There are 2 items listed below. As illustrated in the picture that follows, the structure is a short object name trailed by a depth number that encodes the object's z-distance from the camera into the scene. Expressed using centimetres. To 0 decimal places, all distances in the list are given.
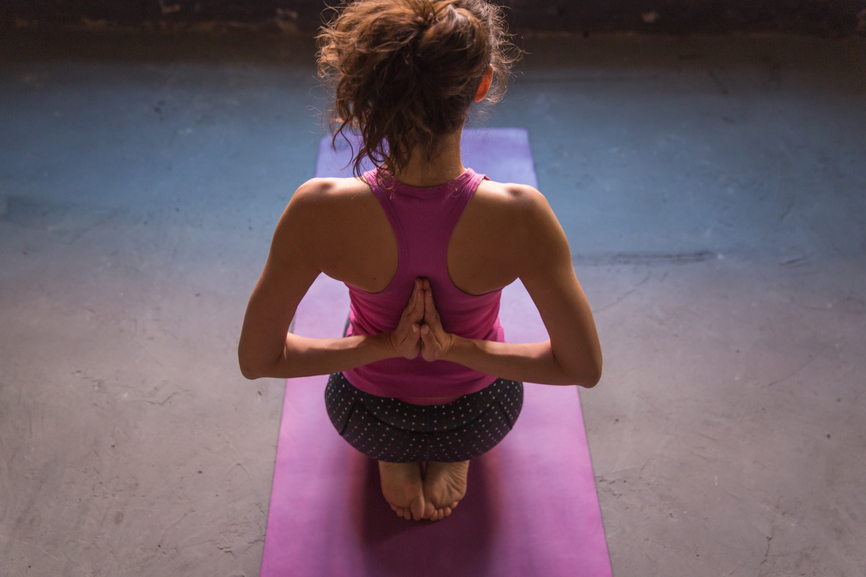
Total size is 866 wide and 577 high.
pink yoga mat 152
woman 89
